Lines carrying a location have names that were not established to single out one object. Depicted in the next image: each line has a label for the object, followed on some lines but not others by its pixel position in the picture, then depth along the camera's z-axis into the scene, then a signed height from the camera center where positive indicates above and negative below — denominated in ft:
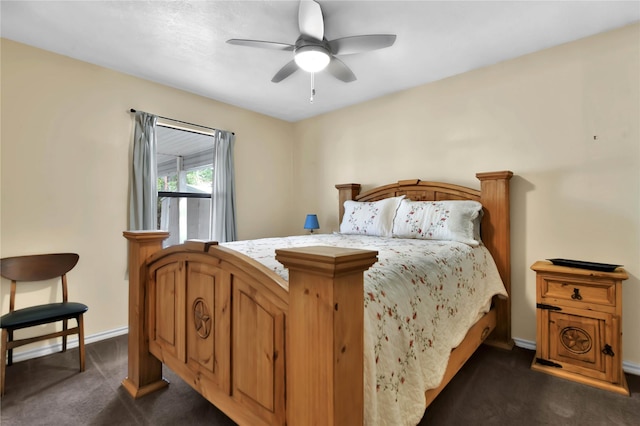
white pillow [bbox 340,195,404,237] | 9.80 -0.16
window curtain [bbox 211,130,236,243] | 11.96 +0.79
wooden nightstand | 6.32 -2.47
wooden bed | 2.74 -1.51
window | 11.02 +1.23
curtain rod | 9.82 +3.34
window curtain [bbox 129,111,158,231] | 9.69 +1.15
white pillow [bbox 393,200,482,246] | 8.29 -0.22
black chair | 6.47 -2.23
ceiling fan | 6.16 +3.79
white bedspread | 3.50 -1.55
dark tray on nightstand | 6.57 -1.15
